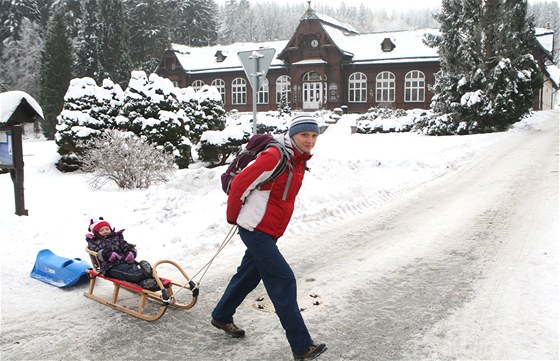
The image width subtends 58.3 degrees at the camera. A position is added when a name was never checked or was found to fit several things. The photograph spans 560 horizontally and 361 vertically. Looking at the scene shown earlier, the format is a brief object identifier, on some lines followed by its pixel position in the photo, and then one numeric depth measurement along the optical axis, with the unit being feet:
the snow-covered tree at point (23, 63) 167.98
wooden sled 15.97
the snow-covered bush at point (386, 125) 99.96
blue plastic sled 18.94
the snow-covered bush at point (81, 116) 55.88
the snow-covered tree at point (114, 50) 172.86
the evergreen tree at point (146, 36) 208.85
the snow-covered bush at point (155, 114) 52.49
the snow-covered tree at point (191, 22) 243.60
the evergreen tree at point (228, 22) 331.61
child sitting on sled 17.26
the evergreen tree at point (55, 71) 143.95
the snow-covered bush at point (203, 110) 72.95
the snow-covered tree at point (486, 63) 87.86
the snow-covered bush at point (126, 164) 38.68
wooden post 28.37
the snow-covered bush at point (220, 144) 56.24
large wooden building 148.46
